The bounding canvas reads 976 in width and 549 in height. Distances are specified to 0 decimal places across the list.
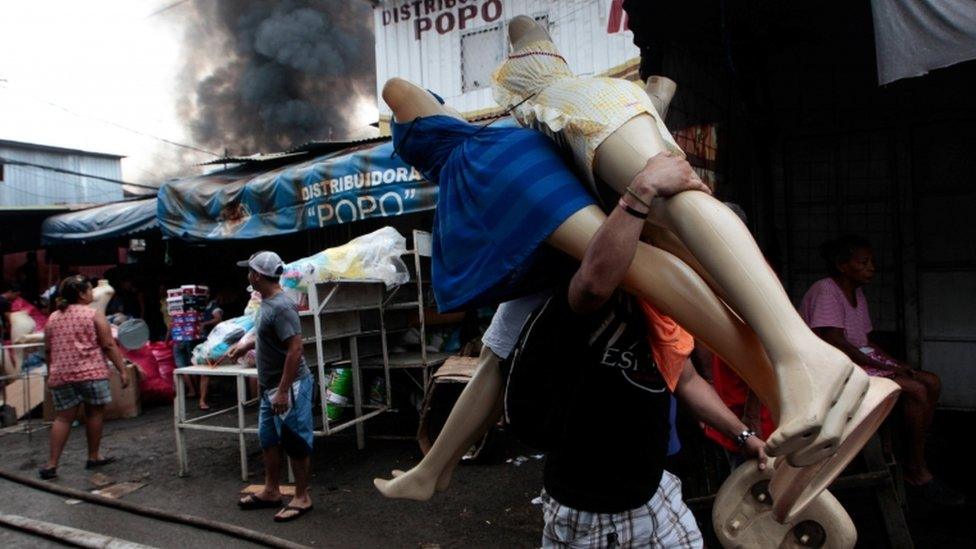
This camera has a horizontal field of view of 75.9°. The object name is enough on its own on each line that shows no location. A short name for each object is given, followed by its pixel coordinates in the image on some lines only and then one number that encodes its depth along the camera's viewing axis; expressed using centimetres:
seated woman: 387
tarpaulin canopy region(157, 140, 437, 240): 693
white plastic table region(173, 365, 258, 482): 531
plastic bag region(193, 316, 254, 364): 580
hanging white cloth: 264
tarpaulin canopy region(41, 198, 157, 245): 995
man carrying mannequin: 155
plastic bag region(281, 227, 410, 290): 560
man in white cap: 461
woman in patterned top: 601
